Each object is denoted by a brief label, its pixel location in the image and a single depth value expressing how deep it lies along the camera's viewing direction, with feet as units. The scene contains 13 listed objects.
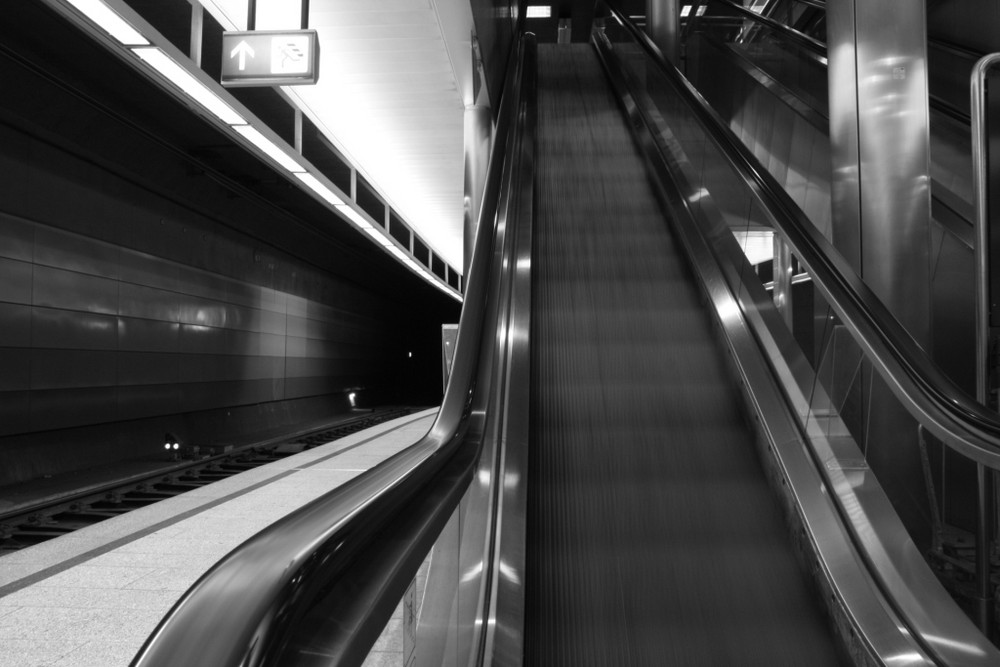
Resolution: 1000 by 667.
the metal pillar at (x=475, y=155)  32.65
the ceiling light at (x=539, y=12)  78.38
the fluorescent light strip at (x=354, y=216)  37.22
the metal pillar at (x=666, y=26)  36.88
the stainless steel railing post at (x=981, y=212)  11.43
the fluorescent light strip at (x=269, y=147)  24.92
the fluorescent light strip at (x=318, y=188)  30.71
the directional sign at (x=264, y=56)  19.63
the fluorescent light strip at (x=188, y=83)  18.38
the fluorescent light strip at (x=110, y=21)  15.70
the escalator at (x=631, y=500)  3.10
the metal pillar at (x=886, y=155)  13.23
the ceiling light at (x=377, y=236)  42.51
